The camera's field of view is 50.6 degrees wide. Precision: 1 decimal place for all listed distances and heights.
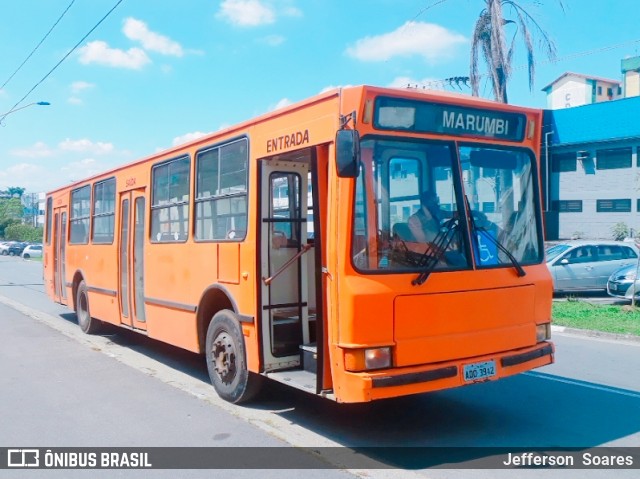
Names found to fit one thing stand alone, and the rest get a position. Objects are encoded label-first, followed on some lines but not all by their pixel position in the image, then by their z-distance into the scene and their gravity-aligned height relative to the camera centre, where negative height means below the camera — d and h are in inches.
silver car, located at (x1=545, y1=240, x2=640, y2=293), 701.3 -26.6
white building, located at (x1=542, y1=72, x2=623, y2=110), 2603.3 +582.3
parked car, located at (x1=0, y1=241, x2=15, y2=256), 2557.8 -12.1
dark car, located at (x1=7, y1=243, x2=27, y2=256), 2503.7 -15.9
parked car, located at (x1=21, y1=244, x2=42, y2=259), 2246.6 -24.8
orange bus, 214.5 -2.6
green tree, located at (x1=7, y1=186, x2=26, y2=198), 5350.9 +435.0
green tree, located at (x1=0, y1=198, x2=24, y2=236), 3789.4 +188.4
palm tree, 828.6 +236.3
